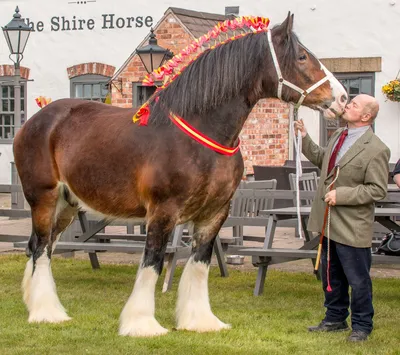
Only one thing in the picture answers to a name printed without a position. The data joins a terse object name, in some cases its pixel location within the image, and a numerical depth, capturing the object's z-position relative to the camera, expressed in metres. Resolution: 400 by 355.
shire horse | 6.05
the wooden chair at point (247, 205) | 8.82
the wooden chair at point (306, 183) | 9.93
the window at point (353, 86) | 17.06
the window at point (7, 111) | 21.16
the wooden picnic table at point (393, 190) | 10.84
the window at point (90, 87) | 19.62
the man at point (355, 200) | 5.96
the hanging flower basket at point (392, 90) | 16.31
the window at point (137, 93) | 16.42
